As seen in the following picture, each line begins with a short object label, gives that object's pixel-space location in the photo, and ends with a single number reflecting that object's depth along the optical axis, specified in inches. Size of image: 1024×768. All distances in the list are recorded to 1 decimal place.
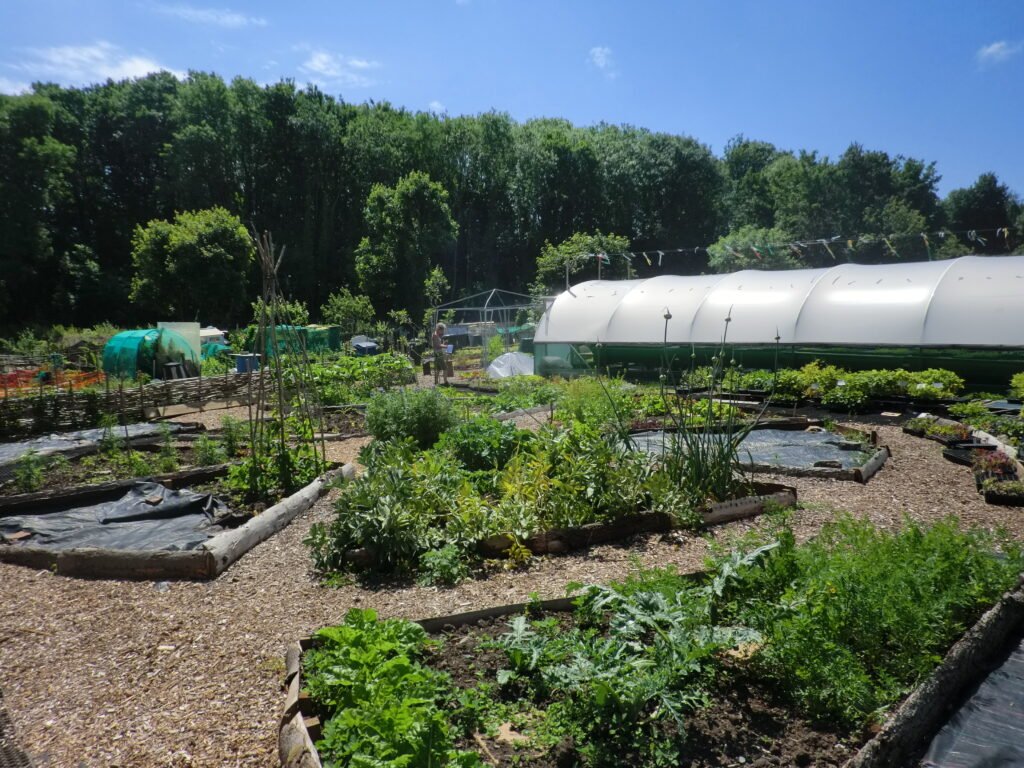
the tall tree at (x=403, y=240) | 1216.8
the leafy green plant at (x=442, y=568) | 170.6
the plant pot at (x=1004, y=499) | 223.9
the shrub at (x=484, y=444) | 245.1
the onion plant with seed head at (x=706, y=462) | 218.1
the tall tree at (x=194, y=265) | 1027.9
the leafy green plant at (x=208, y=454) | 292.2
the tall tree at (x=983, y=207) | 1871.3
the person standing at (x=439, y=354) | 617.8
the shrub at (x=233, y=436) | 308.6
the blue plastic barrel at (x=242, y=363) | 641.6
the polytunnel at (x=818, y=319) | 464.1
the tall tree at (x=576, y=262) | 1188.5
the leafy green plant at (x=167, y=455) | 285.1
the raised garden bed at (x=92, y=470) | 261.0
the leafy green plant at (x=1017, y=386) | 362.9
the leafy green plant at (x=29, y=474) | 259.0
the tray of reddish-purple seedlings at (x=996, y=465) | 246.1
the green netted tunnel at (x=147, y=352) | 618.2
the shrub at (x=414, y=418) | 301.4
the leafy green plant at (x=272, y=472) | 245.0
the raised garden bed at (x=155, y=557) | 182.1
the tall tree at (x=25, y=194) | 1119.0
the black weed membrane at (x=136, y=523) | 209.0
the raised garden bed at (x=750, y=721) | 97.7
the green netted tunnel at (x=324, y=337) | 819.7
